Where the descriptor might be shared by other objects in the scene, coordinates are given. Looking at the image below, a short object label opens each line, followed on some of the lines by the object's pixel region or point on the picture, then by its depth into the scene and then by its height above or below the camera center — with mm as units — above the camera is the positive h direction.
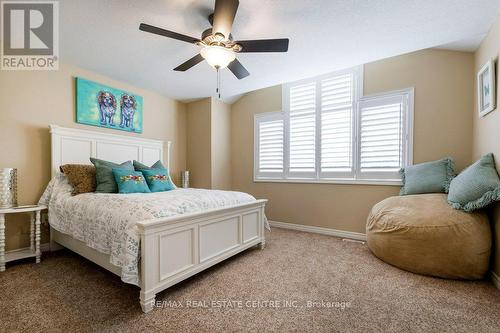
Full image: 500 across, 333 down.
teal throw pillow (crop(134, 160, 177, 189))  3034 -48
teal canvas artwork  3005 +835
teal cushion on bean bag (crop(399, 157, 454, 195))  2564 -139
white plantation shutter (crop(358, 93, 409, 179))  2977 +407
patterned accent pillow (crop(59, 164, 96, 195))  2473 -161
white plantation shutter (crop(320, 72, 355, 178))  3332 +622
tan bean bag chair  1941 -680
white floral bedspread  1594 -419
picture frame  2039 +760
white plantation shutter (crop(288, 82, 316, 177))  3664 +592
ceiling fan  1590 +1008
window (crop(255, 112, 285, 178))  4008 +356
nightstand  2146 -808
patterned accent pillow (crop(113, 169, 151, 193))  2486 -209
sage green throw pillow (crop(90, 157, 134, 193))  2500 -148
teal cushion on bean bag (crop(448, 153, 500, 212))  1886 -190
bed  1600 -556
